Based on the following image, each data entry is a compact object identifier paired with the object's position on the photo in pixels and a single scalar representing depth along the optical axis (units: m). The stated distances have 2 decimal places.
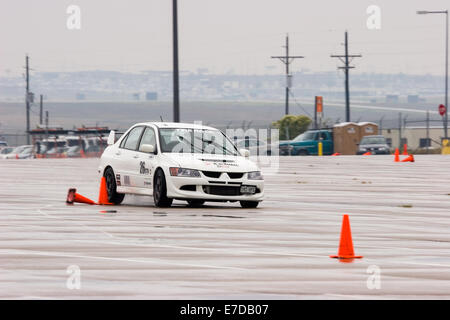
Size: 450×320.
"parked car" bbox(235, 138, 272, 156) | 61.86
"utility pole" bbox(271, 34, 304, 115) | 101.69
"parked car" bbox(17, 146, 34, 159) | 71.38
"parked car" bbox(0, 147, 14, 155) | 78.06
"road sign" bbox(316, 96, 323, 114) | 93.69
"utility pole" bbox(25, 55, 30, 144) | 115.47
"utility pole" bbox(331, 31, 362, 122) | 88.12
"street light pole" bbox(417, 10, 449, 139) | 73.84
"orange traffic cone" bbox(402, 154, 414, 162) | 41.62
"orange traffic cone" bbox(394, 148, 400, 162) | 41.96
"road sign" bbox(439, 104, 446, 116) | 65.17
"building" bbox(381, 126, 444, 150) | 112.00
